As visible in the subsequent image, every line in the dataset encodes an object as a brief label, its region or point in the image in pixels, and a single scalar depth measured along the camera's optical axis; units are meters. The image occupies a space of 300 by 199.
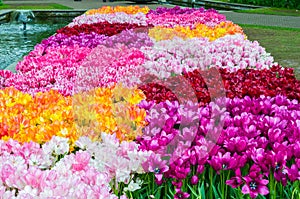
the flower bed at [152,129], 3.27
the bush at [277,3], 24.70
